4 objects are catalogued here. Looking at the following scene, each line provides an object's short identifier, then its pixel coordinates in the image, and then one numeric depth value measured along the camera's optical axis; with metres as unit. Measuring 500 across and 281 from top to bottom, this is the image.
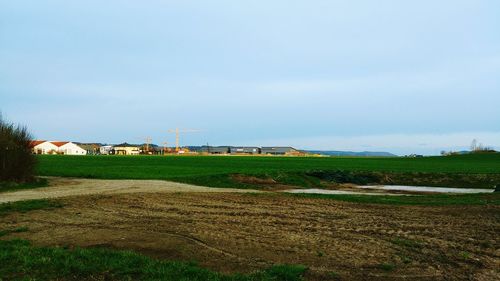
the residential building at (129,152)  197.25
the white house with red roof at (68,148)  181.98
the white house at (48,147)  172.69
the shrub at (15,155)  26.79
